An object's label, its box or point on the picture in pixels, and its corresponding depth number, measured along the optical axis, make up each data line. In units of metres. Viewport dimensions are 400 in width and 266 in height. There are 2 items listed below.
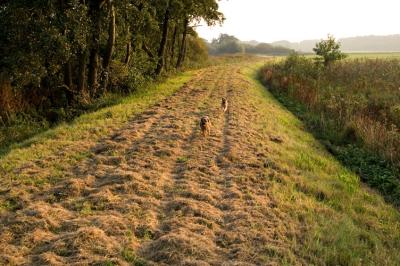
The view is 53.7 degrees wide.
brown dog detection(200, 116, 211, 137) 11.45
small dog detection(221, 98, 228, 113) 15.18
